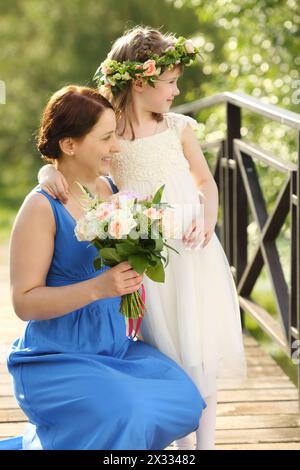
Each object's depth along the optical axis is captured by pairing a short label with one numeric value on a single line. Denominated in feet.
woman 15.64
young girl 18.32
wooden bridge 21.26
